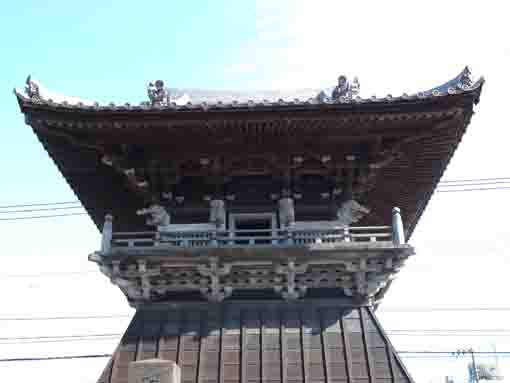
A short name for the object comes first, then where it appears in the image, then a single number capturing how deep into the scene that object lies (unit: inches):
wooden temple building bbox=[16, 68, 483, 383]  484.4
